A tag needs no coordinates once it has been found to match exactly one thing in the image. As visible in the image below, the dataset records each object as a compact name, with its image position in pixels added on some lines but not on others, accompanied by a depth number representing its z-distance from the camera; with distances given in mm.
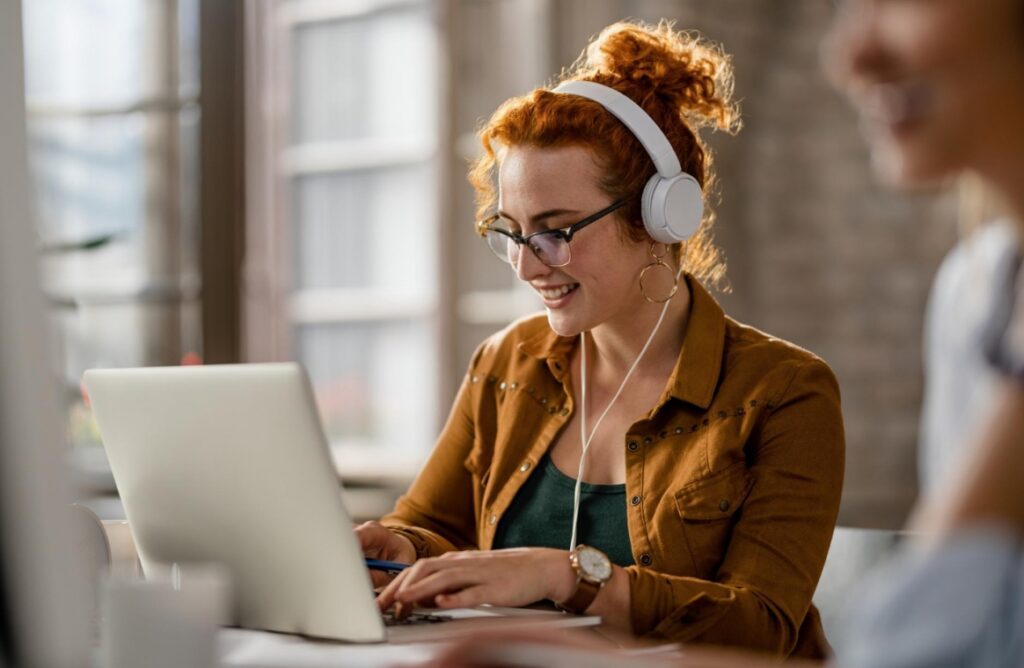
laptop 1096
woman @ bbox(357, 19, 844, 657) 1494
